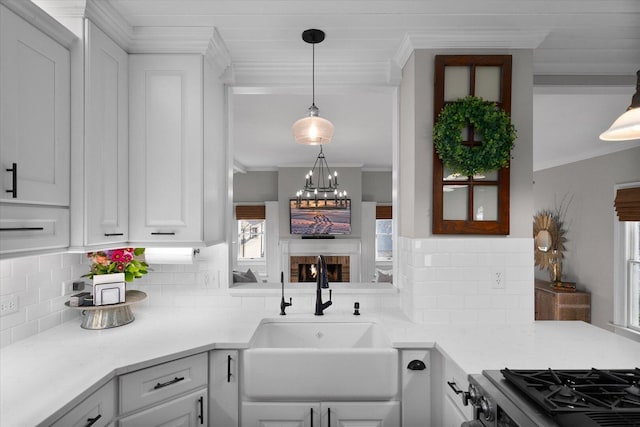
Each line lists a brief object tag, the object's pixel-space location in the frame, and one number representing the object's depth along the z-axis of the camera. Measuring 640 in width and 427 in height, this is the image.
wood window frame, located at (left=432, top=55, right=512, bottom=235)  1.99
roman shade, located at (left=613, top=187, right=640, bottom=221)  4.19
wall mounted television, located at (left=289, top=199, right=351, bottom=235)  6.84
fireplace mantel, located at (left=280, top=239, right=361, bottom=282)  6.90
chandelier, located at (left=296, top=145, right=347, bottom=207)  6.69
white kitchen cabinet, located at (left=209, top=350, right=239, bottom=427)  1.68
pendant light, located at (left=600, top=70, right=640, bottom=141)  1.37
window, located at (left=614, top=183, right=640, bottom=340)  4.46
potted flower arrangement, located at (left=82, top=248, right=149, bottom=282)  1.92
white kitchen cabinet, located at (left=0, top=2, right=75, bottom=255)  1.21
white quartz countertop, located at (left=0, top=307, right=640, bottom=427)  1.21
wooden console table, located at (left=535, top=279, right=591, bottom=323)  5.13
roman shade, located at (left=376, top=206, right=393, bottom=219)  7.30
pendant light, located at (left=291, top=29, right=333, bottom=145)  2.05
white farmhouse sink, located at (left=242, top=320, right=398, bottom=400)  1.65
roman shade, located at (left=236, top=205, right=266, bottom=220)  7.15
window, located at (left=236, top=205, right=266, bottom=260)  7.50
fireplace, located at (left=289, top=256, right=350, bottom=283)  6.94
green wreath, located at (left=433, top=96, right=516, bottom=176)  1.91
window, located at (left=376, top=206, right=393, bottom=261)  7.66
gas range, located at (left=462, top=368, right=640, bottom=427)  0.98
